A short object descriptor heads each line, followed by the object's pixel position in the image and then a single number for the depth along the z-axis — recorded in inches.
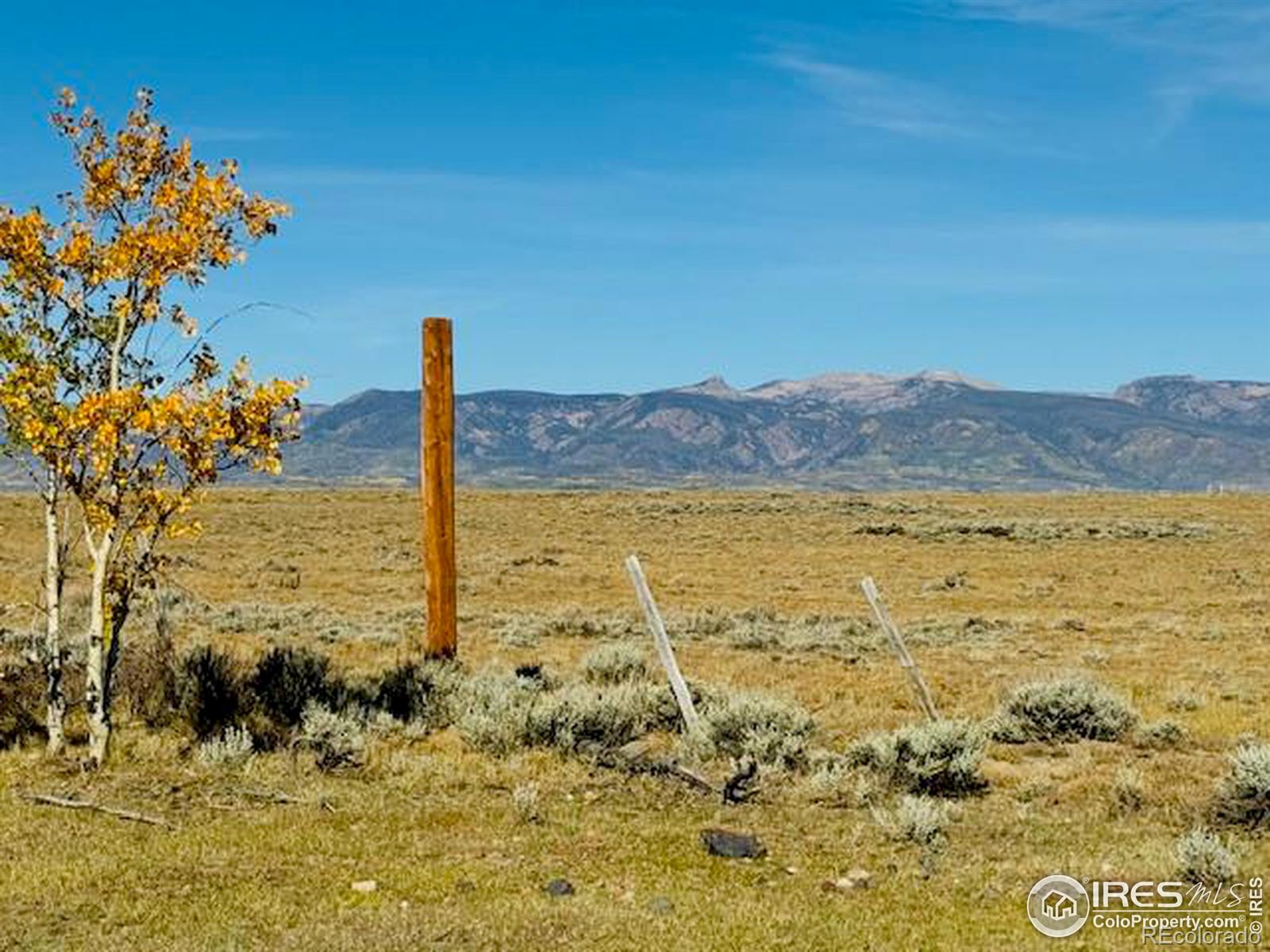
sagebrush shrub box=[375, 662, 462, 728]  600.4
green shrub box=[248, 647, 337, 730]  587.5
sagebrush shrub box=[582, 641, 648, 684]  720.3
